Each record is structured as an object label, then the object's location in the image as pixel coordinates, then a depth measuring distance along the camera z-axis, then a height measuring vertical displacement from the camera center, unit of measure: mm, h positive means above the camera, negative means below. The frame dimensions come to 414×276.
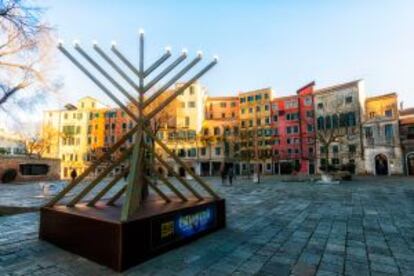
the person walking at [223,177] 23512 -1691
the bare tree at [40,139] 42734 +3478
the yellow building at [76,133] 54094 +5467
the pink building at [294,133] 43906 +4488
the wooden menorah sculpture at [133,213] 4250 -1046
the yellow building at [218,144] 48250 +2663
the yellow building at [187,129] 48969 +5507
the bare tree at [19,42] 7594 +4089
